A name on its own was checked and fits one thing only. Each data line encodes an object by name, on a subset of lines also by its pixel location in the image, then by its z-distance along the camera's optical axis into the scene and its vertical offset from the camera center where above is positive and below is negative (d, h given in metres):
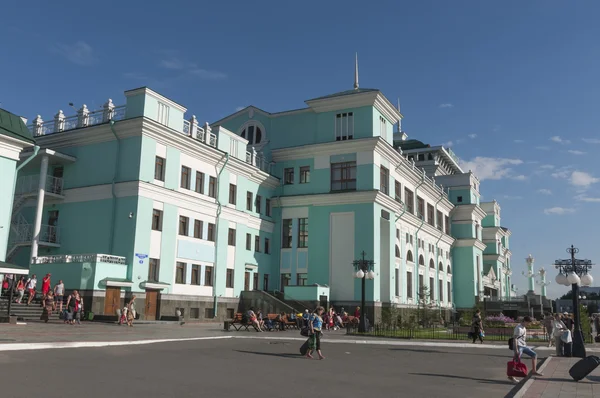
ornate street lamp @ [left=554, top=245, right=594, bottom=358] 19.03 +1.16
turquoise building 32.62 +6.58
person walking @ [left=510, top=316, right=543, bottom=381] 13.23 -0.90
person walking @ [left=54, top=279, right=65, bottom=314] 27.45 +0.14
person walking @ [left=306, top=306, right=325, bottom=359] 16.69 -0.86
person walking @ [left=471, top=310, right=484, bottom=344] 25.78 -0.95
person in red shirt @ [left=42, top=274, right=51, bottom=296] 27.62 +0.57
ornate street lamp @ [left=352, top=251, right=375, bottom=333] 28.97 +0.84
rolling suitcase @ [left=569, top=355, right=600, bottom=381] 12.08 -1.25
